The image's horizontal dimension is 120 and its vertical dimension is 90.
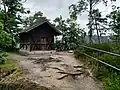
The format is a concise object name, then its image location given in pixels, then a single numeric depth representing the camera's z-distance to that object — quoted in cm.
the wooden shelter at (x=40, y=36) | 1051
